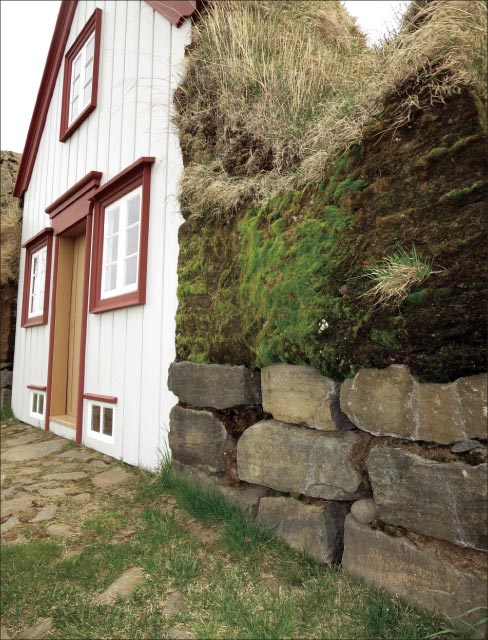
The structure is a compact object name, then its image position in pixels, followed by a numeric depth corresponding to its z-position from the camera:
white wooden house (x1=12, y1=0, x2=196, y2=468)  4.82
